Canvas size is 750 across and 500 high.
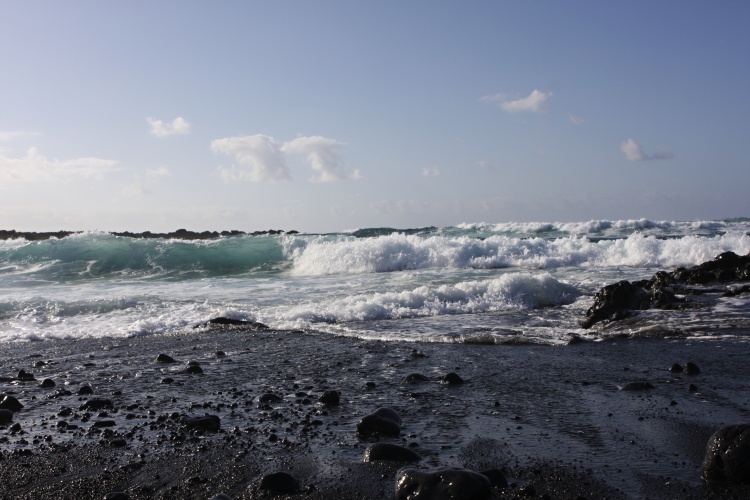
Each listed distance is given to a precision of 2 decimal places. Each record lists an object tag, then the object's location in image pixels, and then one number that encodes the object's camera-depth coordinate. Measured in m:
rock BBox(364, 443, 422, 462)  3.81
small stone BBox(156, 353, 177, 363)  7.35
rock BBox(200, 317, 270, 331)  10.10
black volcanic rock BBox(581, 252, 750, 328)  9.77
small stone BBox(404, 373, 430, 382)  6.07
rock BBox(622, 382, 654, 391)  5.43
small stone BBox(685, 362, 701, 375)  5.99
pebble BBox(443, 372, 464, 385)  5.88
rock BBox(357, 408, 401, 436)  4.34
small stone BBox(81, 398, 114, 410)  5.27
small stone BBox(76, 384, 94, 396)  5.79
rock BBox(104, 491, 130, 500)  3.29
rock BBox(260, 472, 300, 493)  3.41
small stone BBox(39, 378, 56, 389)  6.11
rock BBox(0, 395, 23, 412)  5.25
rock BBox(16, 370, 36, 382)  6.50
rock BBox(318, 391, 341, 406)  5.21
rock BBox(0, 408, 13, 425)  4.84
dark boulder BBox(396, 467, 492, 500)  3.16
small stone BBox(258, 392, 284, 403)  5.36
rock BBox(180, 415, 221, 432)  4.56
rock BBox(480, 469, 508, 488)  3.38
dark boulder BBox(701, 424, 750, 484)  3.28
